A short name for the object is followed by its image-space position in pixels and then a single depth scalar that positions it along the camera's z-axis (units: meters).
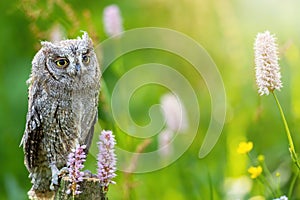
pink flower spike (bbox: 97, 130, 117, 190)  5.43
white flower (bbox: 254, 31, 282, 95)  5.40
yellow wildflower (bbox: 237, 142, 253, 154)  6.58
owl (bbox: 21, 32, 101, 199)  6.02
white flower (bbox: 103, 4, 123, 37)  7.55
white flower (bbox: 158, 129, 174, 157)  8.61
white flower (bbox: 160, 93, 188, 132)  8.53
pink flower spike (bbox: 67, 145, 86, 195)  5.13
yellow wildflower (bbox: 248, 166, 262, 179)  6.37
